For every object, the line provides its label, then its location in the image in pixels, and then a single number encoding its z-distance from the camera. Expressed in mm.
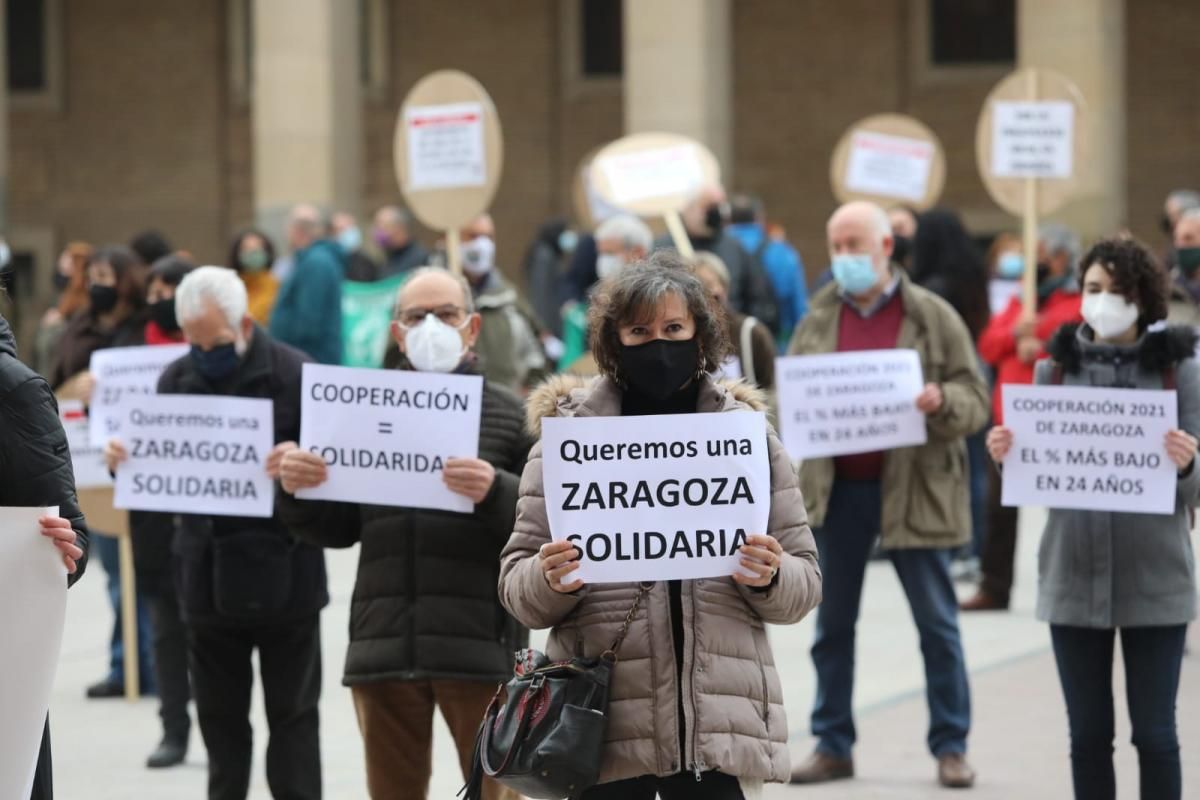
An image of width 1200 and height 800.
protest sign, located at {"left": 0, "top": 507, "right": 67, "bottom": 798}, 8648
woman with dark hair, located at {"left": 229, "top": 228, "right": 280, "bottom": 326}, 24446
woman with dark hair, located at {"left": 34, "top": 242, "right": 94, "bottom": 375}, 21914
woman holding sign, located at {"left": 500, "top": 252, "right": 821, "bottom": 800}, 8709
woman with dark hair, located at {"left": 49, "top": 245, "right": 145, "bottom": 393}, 18523
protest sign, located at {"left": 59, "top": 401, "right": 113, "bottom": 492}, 18599
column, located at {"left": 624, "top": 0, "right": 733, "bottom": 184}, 43890
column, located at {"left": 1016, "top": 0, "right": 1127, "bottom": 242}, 41864
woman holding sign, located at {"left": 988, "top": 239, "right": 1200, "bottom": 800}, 11663
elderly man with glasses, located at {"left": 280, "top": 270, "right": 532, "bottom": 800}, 11348
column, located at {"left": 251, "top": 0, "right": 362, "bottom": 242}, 45332
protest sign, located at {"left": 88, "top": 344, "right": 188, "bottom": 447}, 17264
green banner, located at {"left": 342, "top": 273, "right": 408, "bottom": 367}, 29127
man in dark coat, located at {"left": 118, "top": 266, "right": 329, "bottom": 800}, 12799
